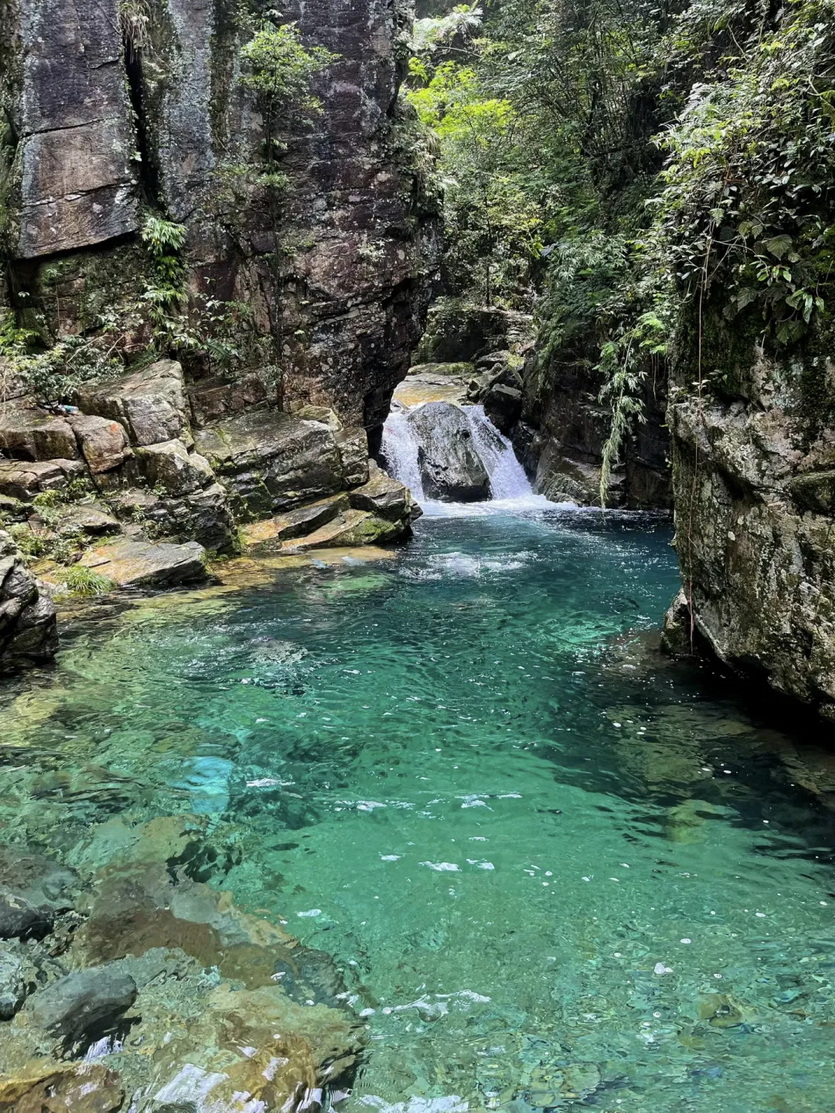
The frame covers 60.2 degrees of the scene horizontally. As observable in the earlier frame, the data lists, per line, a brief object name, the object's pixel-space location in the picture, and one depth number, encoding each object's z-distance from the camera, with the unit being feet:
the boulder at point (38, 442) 41.04
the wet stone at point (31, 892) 12.51
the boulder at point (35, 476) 38.60
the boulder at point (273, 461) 46.39
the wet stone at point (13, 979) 10.75
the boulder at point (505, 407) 73.10
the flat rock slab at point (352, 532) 45.91
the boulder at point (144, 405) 42.65
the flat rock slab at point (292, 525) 44.91
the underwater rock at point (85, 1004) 10.36
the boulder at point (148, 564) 35.65
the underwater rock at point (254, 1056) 9.21
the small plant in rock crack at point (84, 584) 34.32
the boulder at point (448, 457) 65.31
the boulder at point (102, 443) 40.98
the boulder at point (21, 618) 24.79
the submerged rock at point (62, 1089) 8.96
